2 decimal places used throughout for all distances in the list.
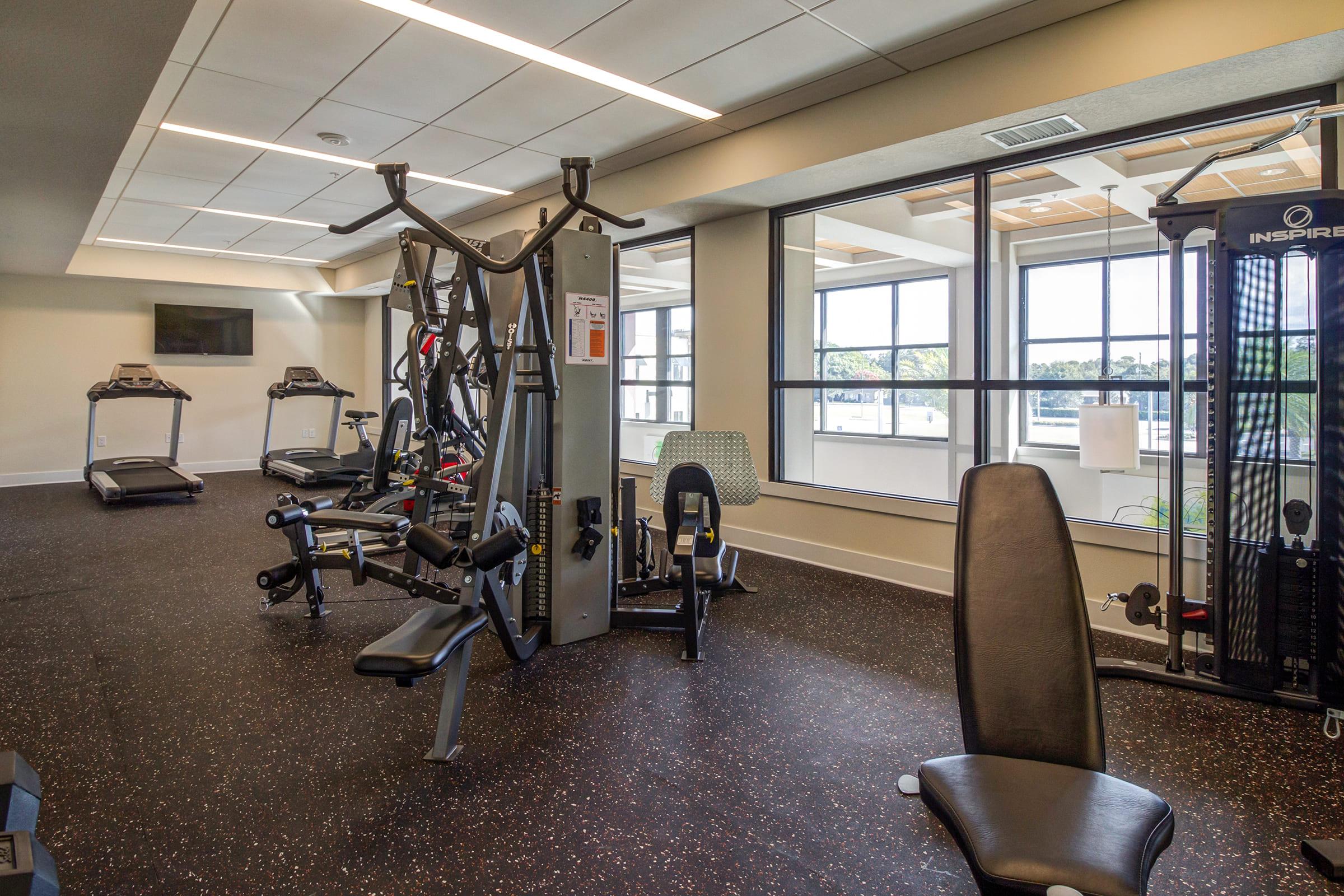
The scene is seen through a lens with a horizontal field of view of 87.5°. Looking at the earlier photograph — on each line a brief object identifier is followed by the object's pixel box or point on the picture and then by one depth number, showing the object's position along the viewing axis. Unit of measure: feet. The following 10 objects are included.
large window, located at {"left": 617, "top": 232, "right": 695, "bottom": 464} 23.43
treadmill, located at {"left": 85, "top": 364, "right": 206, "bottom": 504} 21.72
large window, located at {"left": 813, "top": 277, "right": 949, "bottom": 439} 22.04
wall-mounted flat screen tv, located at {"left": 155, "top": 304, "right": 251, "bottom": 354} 28.19
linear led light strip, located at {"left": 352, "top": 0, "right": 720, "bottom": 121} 9.43
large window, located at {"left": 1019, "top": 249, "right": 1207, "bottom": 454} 19.17
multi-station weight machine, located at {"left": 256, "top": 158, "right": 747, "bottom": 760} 7.18
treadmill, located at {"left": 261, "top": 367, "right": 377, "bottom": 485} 25.31
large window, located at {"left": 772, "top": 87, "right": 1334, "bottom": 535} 11.76
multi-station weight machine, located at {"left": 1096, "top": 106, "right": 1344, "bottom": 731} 7.77
